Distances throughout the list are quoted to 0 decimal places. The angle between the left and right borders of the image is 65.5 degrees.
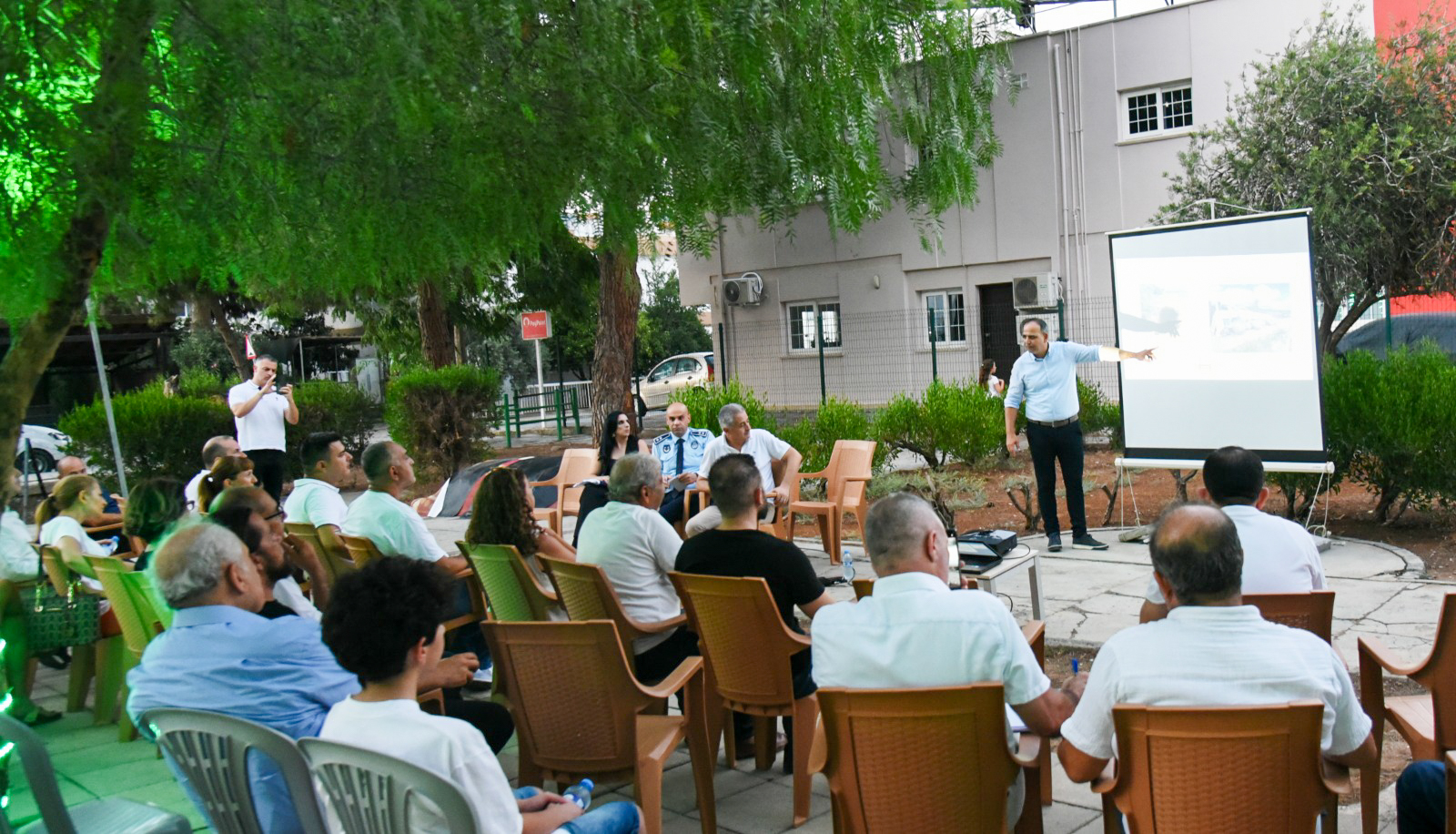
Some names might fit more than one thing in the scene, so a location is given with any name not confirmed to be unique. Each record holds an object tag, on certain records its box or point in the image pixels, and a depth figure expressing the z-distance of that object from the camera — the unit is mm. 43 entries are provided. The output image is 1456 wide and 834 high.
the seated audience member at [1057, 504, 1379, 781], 2545
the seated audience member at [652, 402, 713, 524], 8523
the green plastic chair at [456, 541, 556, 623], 4723
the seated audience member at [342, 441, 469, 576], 5246
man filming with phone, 9273
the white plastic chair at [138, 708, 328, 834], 2656
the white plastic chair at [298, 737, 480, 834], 2361
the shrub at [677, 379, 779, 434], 12266
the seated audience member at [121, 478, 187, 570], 5309
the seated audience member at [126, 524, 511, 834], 3010
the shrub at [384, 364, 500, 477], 15250
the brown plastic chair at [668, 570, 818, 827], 3871
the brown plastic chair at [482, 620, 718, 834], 3484
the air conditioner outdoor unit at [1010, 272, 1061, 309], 19531
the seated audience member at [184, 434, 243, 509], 7516
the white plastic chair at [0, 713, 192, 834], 2760
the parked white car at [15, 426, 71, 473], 21297
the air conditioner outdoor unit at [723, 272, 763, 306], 24156
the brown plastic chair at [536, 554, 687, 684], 4402
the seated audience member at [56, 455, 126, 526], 8312
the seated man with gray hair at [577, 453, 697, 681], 4656
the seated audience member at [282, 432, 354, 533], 6094
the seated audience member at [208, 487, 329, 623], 4137
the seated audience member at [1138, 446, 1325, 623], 3727
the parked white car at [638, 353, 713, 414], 28922
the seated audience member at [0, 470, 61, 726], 5477
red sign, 19922
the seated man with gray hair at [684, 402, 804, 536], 7742
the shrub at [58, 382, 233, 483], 14266
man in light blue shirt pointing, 8289
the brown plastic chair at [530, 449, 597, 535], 9703
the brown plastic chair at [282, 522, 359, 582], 5766
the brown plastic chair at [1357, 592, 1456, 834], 3023
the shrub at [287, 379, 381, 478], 16453
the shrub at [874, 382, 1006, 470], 12773
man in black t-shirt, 4086
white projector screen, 7469
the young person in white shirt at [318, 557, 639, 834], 2436
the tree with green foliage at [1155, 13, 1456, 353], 12430
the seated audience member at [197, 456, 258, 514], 5980
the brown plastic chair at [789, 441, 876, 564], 8180
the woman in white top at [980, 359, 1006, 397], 12836
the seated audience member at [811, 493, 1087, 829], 2848
